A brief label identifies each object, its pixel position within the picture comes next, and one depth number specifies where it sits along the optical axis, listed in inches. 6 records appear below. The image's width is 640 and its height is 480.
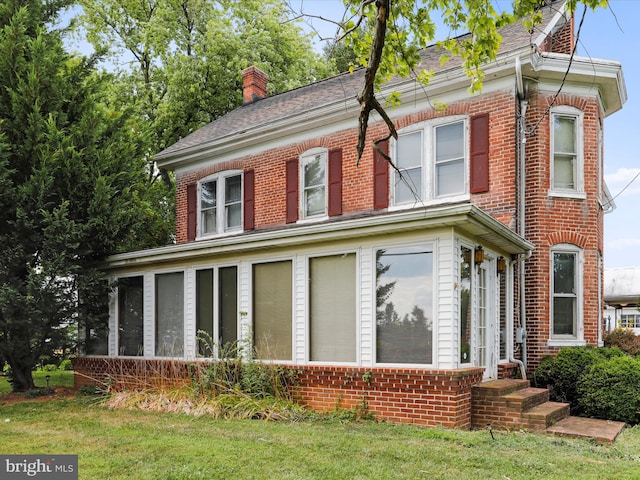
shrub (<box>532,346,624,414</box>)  372.2
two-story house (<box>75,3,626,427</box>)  315.6
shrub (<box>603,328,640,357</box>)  468.4
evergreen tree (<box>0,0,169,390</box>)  425.7
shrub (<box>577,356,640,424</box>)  339.3
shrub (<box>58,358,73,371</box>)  684.8
